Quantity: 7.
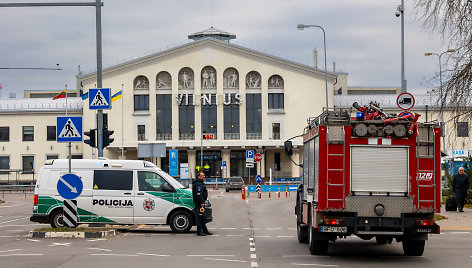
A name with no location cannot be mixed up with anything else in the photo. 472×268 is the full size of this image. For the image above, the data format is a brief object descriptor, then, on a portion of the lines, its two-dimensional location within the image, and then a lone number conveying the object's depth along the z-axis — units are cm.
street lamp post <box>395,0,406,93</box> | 3033
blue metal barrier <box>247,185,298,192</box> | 6208
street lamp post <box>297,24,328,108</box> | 5769
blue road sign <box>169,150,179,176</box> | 5784
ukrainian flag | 6485
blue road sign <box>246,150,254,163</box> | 5912
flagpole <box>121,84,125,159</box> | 8332
